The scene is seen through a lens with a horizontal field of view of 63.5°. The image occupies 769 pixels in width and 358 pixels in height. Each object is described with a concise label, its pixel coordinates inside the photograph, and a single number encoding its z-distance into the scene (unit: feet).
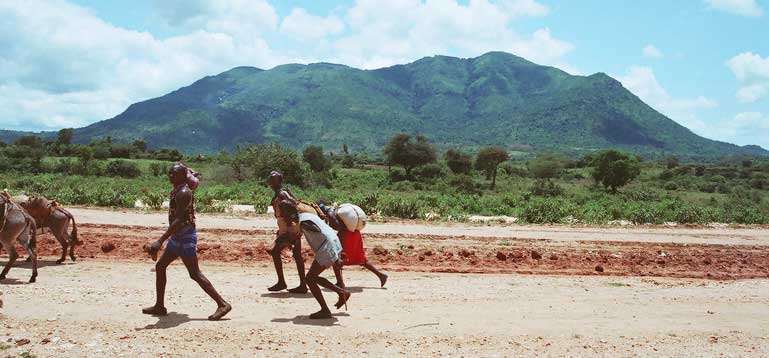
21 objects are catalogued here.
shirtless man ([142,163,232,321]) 24.80
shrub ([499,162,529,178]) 266.98
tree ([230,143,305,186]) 161.27
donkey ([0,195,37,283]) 31.60
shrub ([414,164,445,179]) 223.49
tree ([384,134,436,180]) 230.48
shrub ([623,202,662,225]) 90.84
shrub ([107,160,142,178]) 178.19
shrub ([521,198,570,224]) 87.61
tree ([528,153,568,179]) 243.60
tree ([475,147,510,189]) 231.09
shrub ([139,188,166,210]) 84.79
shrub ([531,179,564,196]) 155.43
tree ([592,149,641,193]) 177.58
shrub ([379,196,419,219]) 85.56
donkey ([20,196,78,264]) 37.17
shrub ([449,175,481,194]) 166.15
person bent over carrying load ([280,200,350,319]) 25.89
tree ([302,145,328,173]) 226.01
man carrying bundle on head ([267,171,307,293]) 29.66
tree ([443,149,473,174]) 246.27
